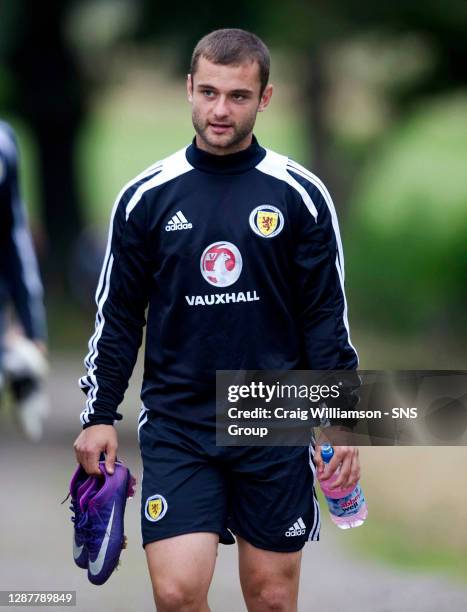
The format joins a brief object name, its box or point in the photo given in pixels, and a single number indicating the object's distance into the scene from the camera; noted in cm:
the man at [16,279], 1764
